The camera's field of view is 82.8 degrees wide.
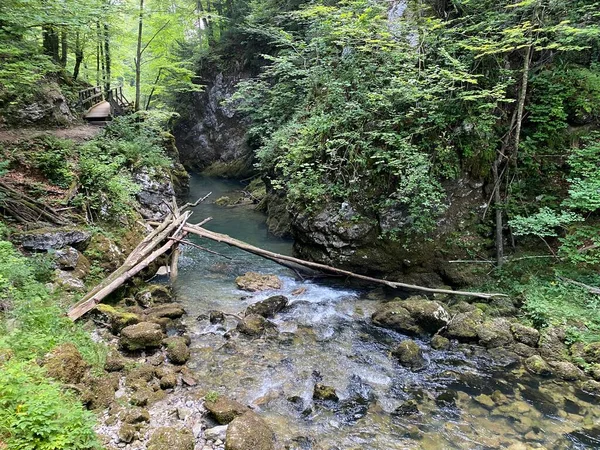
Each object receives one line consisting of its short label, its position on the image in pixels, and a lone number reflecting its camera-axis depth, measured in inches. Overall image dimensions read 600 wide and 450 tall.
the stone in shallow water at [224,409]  221.8
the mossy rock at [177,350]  283.0
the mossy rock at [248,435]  197.6
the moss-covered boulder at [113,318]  300.2
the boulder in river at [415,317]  341.7
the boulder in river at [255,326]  337.1
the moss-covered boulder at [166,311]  345.8
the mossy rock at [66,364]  187.5
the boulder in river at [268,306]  372.2
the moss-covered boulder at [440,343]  321.1
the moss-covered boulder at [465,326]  327.9
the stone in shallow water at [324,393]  255.9
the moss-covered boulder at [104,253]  372.8
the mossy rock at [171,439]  186.5
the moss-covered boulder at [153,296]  371.6
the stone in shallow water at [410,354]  296.7
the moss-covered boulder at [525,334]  313.9
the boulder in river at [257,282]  453.4
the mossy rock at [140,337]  281.0
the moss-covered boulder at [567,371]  274.8
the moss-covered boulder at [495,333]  318.3
